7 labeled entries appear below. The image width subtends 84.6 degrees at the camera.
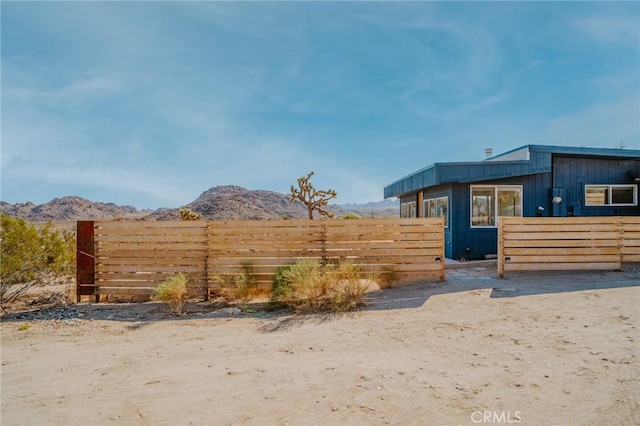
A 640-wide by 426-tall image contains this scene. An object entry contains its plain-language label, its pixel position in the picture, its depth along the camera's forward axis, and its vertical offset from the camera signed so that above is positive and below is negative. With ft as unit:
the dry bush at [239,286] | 23.81 -4.60
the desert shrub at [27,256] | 23.95 -2.75
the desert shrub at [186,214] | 45.91 +0.66
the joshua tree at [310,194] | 50.65 +3.66
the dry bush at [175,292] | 21.71 -4.58
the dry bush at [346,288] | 20.56 -4.23
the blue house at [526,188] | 36.99 +3.55
